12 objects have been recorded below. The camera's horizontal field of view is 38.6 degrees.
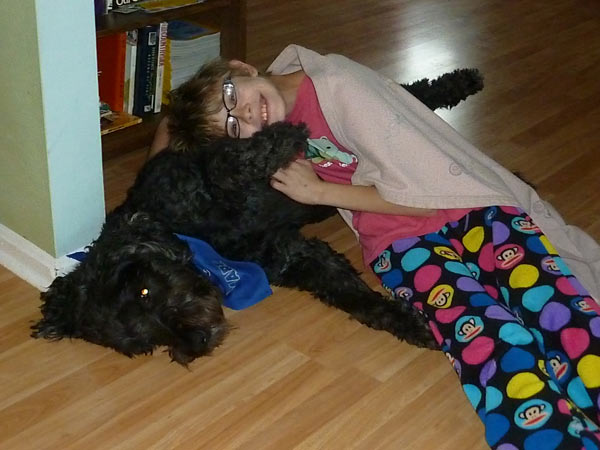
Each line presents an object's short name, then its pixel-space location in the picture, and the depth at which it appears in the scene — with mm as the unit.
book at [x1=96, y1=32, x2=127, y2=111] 2896
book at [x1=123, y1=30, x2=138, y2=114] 2934
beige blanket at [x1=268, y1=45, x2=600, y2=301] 2125
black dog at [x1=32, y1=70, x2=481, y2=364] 1843
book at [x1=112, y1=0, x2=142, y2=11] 2801
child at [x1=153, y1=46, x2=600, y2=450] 1907
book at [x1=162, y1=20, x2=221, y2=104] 3098
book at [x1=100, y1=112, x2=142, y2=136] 2896
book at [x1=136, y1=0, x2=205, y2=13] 2846
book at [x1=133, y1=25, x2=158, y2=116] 2945
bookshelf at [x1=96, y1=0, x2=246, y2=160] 2738
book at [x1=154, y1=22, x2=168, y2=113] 2973
